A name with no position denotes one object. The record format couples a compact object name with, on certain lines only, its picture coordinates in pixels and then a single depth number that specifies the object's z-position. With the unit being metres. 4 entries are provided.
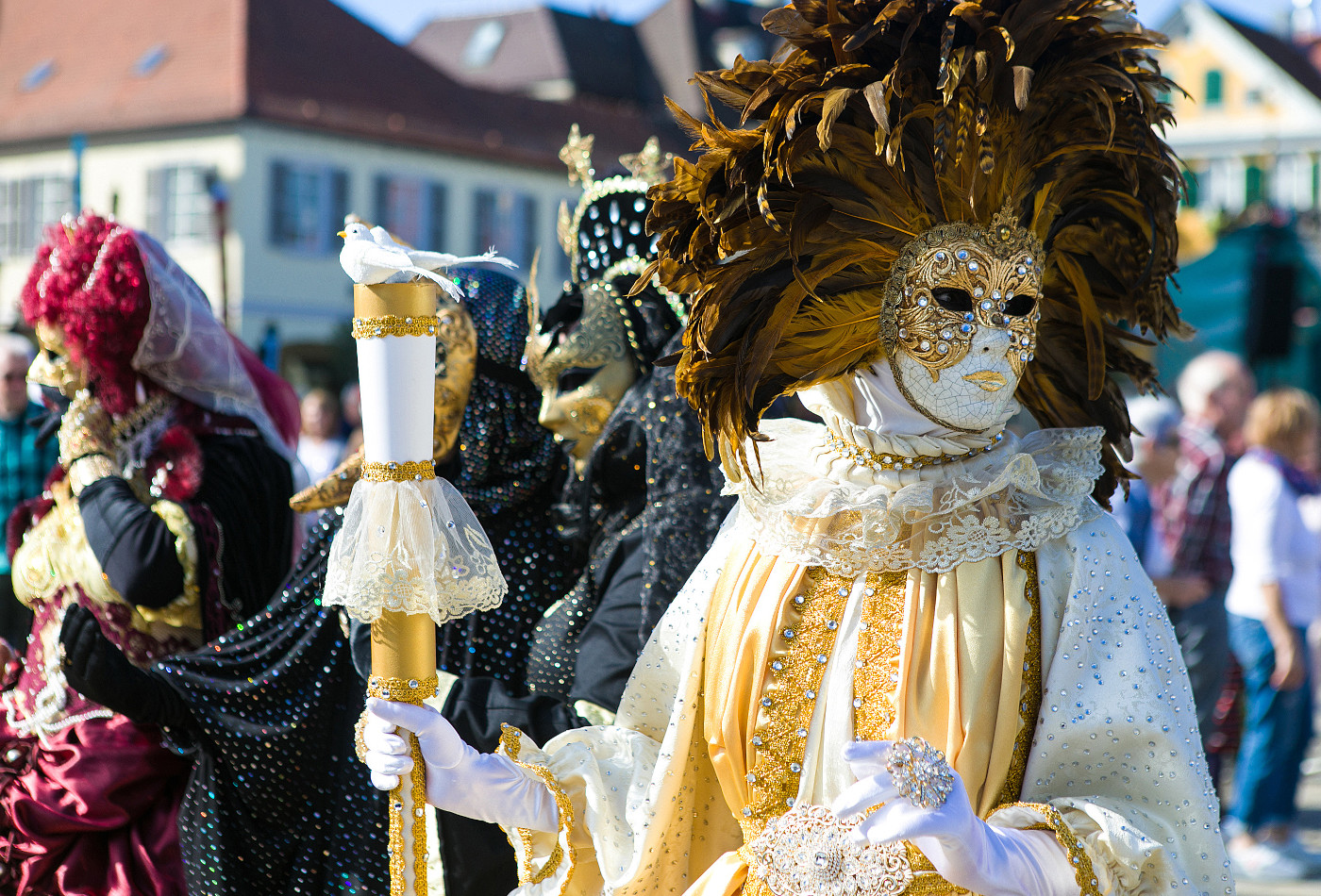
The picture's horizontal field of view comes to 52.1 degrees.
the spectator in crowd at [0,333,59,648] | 5.07
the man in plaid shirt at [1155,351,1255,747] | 5.10
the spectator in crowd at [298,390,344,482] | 8.14
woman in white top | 5.47
